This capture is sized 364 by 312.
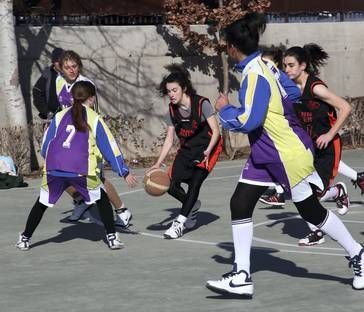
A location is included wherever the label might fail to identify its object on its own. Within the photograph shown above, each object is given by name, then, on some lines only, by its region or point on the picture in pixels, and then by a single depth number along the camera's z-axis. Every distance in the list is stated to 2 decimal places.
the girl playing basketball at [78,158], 9.31
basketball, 10.01
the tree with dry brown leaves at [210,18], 17.66
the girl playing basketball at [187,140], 10.11
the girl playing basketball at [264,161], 7.42
